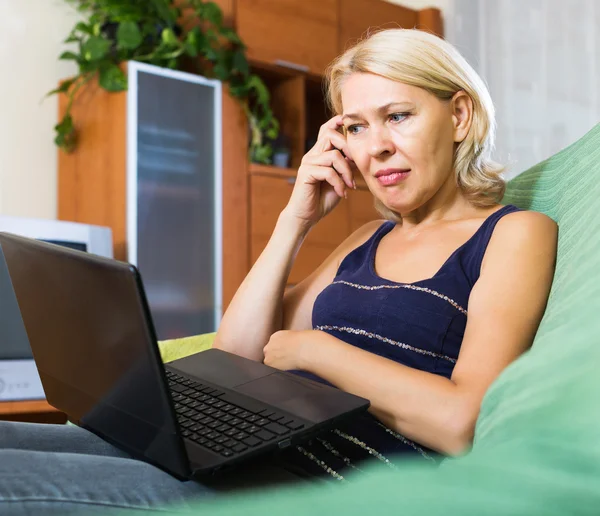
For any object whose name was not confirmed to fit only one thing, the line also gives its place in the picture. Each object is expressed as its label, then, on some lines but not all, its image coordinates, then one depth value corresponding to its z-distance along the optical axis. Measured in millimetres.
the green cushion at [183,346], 1446
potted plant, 2734
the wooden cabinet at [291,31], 3152
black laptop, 650
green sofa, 360
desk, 2053
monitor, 2148
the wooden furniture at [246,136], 2812
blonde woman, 840
